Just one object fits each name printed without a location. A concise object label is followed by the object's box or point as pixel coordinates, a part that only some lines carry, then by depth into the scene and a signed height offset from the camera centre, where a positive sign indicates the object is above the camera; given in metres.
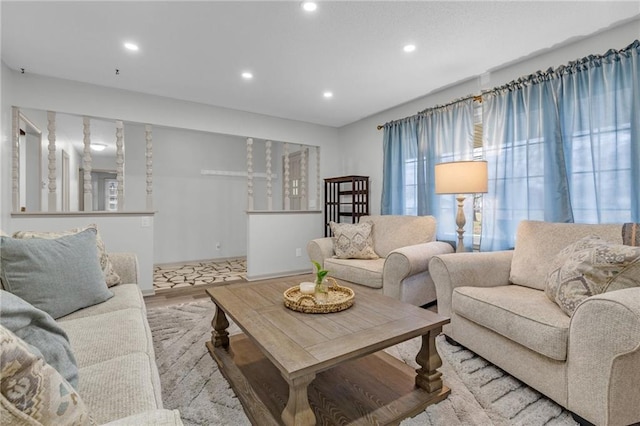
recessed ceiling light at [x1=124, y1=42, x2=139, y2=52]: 2.46 +1.35
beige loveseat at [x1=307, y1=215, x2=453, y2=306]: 2.69 -0.46
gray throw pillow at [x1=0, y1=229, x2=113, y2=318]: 1.50 -0.30
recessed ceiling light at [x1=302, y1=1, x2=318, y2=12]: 1.98 +1.34
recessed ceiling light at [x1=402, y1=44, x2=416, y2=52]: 2.49 +1.35
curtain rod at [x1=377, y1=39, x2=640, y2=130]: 2.17 +1.16
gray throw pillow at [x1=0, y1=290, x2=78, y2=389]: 0.85 -0.35
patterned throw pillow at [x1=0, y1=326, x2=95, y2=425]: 0.52 -0.32
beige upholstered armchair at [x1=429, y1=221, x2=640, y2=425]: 1.30 -0.57
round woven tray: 1.66 -0.50
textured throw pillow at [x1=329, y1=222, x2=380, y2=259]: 3.43 -0.33
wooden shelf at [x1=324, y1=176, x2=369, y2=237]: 4.51 +0.21
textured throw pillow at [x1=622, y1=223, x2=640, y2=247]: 1.84 -0.14
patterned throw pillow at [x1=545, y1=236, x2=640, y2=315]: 1.53 -0.32
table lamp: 2.66 +0.30
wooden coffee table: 1.24 -0.73
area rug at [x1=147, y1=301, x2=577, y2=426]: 1.48 -0.97
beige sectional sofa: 0.90 -0.56
